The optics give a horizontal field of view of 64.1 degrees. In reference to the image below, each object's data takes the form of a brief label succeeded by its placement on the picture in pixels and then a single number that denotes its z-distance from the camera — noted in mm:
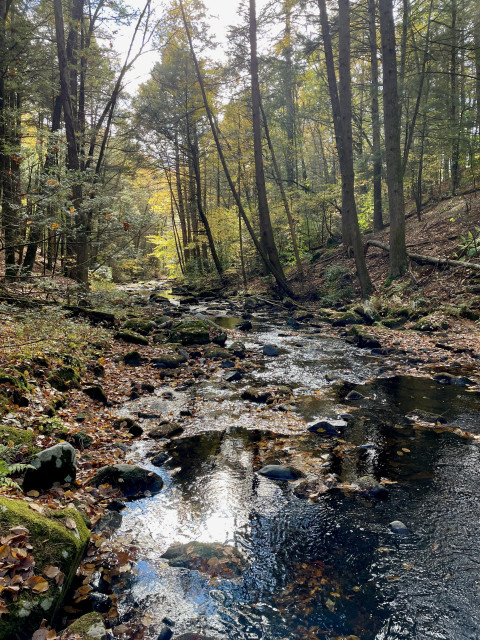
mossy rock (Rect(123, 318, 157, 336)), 11977
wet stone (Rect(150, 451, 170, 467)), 5073
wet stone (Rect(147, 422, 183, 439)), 5852
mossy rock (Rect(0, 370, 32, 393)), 5215
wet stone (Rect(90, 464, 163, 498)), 4477
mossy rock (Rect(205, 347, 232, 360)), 10047
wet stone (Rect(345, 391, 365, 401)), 7012
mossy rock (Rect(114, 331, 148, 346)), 10727
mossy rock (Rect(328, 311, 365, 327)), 12845
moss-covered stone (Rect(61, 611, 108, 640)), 2512
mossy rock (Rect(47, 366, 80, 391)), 6340
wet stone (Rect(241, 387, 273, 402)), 7176
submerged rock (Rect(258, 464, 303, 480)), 4699
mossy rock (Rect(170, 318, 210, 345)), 11328
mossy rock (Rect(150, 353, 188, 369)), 9258
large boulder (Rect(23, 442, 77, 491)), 3900
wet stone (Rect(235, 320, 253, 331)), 13305
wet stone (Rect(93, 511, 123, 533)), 3789
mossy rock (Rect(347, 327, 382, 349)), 10266
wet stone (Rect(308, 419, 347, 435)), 5788
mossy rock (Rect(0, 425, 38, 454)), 4133
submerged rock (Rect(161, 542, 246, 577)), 3328
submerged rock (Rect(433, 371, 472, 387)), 7321
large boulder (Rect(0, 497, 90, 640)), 2295
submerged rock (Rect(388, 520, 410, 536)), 3614
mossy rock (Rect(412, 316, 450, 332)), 10406
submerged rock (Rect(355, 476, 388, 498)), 4238
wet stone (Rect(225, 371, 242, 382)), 8391
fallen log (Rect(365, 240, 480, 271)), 11514
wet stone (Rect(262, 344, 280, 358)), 10078
